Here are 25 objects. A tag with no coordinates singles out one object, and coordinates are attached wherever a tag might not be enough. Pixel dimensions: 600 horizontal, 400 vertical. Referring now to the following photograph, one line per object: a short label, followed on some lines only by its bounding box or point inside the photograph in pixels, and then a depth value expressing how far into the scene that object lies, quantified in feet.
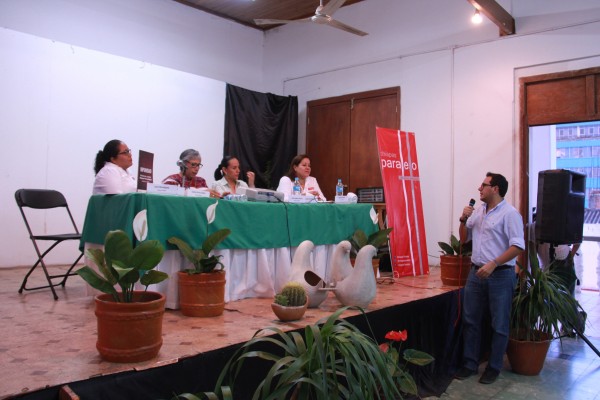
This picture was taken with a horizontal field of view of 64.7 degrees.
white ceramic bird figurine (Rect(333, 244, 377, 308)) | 9.57
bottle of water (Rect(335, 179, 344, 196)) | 15.42
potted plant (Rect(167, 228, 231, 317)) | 8.87
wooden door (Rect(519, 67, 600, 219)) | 15.55
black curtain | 21.88
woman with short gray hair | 12.57
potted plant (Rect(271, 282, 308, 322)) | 8.29
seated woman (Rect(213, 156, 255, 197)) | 13.73
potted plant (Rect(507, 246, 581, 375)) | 10.84
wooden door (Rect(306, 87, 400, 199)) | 20.79
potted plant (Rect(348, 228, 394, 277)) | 12.05
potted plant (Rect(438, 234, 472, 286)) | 12.98
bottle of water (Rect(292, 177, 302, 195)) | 15.01
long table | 9.23
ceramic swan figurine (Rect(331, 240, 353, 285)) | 10.12
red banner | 15.57
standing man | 10.35
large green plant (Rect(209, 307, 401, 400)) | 4.96
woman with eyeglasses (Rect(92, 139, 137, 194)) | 10.81
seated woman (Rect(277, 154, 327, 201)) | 15.25
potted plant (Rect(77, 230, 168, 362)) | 5.75
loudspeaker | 12.32
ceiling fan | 14.32
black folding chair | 11.54
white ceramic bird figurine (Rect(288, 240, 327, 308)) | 9.66
